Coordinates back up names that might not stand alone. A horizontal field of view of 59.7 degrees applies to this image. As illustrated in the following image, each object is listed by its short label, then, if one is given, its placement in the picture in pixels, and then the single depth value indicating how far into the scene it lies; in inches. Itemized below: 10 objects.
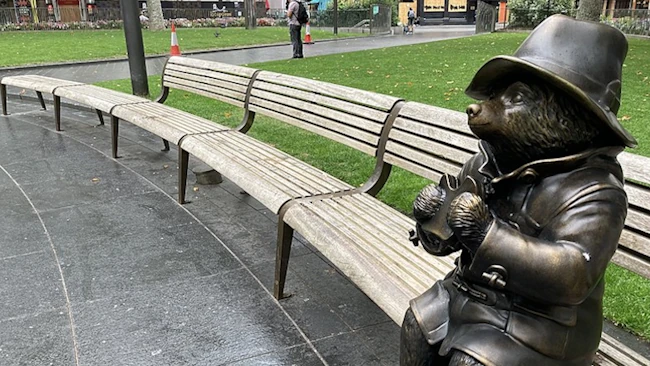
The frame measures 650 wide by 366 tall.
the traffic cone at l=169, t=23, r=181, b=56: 426.3
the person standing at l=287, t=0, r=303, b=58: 530.3
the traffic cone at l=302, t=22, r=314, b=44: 759.2
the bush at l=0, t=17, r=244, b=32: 1073.5
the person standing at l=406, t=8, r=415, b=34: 1124.4
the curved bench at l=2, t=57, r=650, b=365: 80.5
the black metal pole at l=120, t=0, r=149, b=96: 301.6
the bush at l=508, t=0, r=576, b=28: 941.8
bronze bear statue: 50.0
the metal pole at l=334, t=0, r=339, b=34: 992.9
